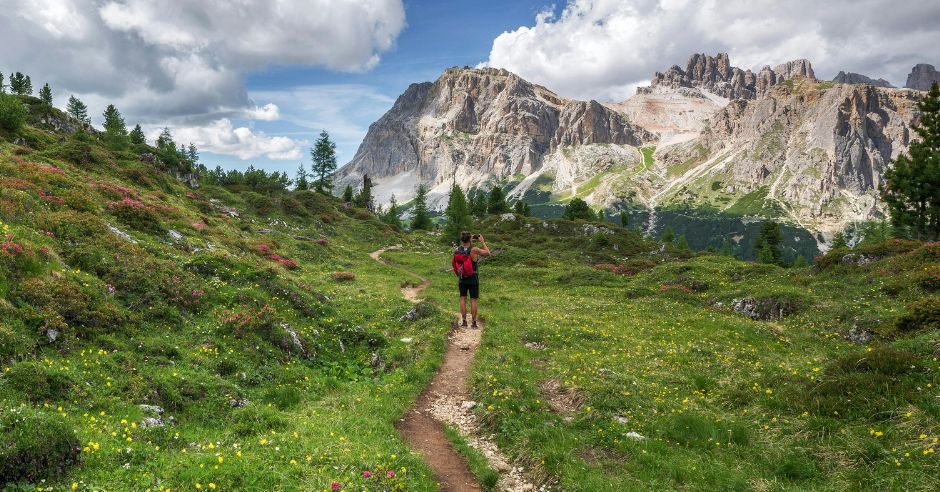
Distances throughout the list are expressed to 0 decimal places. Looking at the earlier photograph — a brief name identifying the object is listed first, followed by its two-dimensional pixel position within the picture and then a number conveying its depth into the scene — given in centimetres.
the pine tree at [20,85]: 13125
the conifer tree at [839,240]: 14873
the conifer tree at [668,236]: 16725
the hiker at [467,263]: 2197
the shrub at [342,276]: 3841
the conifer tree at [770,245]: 11600
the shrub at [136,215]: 2788
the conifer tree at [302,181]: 14738
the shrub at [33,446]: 734
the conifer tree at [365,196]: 14638
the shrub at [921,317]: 1872
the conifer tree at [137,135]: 14412
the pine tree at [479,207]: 14400
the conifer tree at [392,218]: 13408
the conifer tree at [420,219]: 13125
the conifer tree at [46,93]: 13738
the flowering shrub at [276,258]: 4069
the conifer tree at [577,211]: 14725
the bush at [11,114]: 5444
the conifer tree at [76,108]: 16025
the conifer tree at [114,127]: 8638
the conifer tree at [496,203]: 14312
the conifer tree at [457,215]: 9675
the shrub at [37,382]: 983
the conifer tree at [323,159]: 13962
